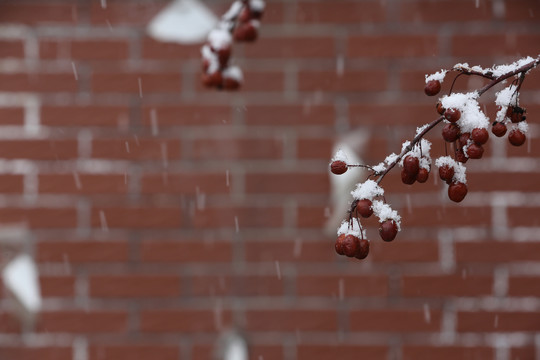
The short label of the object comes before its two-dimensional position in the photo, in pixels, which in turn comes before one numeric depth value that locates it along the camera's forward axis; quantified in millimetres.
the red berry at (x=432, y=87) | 3174
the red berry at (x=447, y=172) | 3059
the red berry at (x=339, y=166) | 3232
